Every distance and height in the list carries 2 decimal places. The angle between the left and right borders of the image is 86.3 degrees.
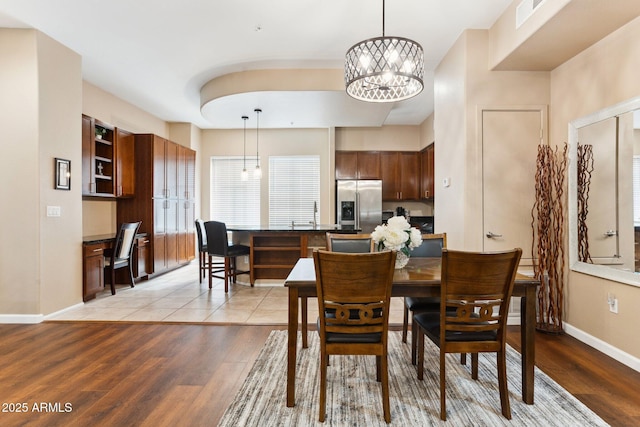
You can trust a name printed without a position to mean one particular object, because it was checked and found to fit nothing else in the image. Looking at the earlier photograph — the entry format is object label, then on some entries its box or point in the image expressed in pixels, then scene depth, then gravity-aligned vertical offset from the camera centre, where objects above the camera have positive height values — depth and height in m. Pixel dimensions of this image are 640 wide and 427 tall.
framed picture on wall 3.63 +0.39
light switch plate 3.56 -0.01
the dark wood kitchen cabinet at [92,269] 4.10 -0.73
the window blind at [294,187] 7.46 +0.51
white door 3.39 +0.46
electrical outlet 2.64 -0.72
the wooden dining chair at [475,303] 1.80 -0.51
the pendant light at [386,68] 2.28 +1.00
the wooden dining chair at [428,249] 2.88 -0.34
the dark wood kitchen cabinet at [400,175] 7.16 +0.74
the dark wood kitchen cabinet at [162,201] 5.43 +0.15
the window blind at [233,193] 7.59 +0.38
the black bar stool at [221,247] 4.73 -0.54
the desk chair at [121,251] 4.53 -0.55
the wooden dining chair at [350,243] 2.91 -0.28
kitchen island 4.98 -0.53
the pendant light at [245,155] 7.47 +1.21
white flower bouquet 2.17 -0.17
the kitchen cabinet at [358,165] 7.15 +0.95
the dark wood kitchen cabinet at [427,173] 6.48 +0.73
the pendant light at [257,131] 5.67 +1.64
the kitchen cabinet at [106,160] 4.43 +0.72
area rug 1.87 -1.15
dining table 1.96 -0.53
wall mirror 2.53 +0.14
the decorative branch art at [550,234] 3.15 -0.22
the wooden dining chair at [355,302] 1.78 -0.50
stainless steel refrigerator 6.86 +0.12
